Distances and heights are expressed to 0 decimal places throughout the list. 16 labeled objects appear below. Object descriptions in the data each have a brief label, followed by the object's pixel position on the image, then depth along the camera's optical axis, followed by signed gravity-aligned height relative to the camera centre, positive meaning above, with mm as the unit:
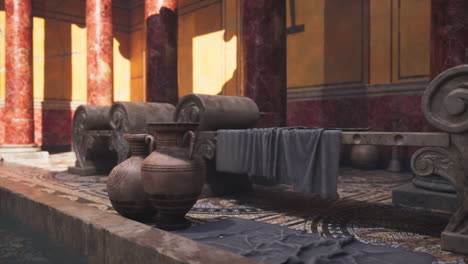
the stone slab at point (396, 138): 2602 -91
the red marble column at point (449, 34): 3781 +908
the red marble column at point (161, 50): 7926 +1538
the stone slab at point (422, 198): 3383 -651
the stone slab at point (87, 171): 6500 -780
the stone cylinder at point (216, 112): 4434 +161
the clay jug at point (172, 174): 2756 -349
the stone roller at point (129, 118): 5621 +100
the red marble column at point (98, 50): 9750 +1881
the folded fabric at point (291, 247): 2258 -769
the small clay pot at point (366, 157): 7137 -569
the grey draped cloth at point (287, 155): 3260 -278
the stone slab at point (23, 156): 9141 -754
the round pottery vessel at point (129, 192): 2959 -509
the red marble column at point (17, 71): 9633 +1330
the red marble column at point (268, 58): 5711 +988
